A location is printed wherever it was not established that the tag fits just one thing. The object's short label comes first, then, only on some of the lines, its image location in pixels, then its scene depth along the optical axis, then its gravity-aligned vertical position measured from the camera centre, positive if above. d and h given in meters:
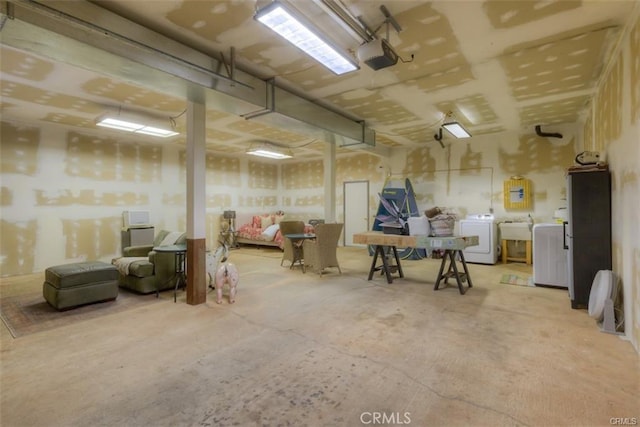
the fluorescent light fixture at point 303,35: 2.22 +1.50
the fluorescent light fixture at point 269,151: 7.55 +1.62
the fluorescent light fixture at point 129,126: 4.88 +1.53
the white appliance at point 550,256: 4.31 -0.62
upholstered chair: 4.21 -0.80
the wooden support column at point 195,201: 3.73 +0.16
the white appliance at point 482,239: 6.16 -0.51
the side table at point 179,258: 3.97 -0.61
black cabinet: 3.23 -0.16
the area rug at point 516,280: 4.68 -1.06
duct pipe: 2.22 +1.38
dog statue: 3.82 -0.82
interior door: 8.84 +0.17
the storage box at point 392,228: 4.45 -0.21
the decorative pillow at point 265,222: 9.05 -0.24
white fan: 2.81 -0.84
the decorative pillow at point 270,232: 8.24 -0.50
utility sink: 6.14 -0.35
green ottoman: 3.53 -0.84
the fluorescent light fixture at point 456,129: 5.22 +1.54
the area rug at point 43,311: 3.12 -1.11
